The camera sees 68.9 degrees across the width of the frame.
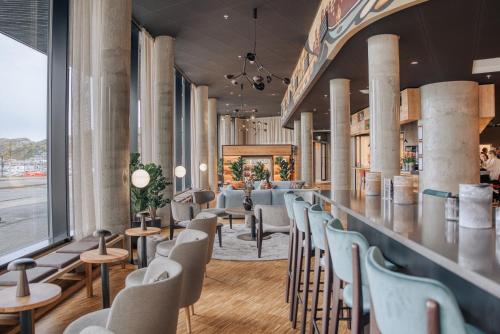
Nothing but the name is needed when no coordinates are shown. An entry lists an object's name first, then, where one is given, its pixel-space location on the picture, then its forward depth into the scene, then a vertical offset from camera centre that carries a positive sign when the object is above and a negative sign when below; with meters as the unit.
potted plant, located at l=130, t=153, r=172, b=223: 5.58 -0.39
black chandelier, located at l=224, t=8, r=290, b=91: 7.05 +2.10
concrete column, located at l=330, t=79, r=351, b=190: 8.02 +0.69
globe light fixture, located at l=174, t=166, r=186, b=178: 8.06 -0.16
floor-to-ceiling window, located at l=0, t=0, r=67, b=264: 3.68 +0.45
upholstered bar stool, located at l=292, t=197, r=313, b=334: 2.80 -0.71
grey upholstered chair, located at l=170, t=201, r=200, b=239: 5.82 -0.74
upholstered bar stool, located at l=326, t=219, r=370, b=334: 1.59 -0.53
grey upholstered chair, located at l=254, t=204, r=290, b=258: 5.30 -0.82
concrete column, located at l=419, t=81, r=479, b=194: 7.62 +0.52
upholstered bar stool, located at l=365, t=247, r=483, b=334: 0.93 -0.39
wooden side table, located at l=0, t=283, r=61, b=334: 2.16 -0.82
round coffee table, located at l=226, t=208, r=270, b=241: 6.02 -1.12
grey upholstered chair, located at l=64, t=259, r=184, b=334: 1.70 -0.69
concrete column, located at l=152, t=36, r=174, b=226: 7.99 +1.18
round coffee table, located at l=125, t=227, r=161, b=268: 4.42 -0.83
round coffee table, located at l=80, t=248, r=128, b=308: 3.24 -0.85
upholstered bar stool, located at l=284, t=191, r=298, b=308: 3.49 -0.83
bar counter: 1.16 -0.32
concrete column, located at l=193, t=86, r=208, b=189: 12.90 +0.67
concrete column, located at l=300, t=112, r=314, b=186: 14.09 +0.62
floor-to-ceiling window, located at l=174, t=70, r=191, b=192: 11.26 +1.24
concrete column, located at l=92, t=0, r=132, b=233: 4.87 +0.71
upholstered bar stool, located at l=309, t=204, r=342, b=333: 2.14 -0.63
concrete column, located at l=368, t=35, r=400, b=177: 5.07 +0.86
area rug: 5.56 -1.41
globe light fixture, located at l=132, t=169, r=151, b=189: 5.06 -0.18
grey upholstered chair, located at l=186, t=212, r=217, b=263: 3.84 -0.64
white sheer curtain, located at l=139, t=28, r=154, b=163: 7.60 +1.37
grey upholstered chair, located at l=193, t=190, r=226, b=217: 7.60 -0.67
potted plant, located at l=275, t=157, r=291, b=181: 15.34 -0.27
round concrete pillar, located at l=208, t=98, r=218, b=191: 15.55 +0.94
